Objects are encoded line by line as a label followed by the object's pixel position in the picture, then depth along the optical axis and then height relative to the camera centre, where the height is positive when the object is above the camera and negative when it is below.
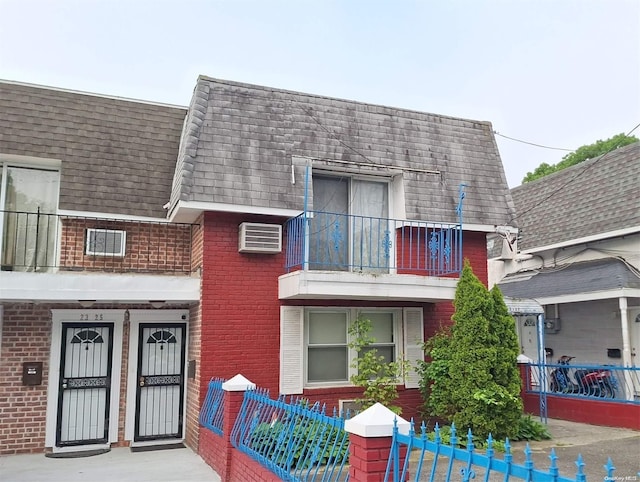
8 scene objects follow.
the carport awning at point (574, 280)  12.02 +1.15
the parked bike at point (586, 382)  10.98 -1.09
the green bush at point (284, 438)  4.97 -1.15
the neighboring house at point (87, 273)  9.25 +0.87
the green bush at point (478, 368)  8.45 -0.61
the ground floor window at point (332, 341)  9.41 -0.23
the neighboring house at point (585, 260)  12.77 +1.78
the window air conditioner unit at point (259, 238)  9.19 +1.47
